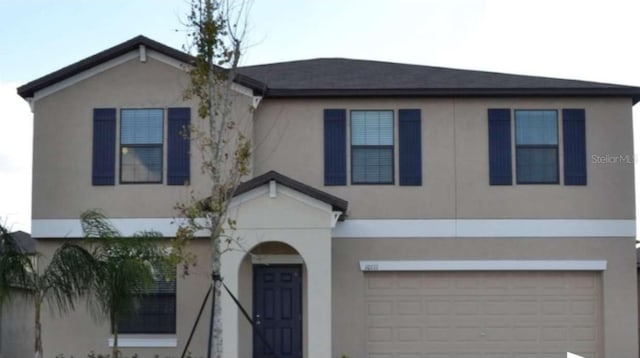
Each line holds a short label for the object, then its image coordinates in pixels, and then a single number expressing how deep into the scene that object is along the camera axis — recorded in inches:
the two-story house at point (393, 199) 796.6
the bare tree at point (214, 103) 602.2
